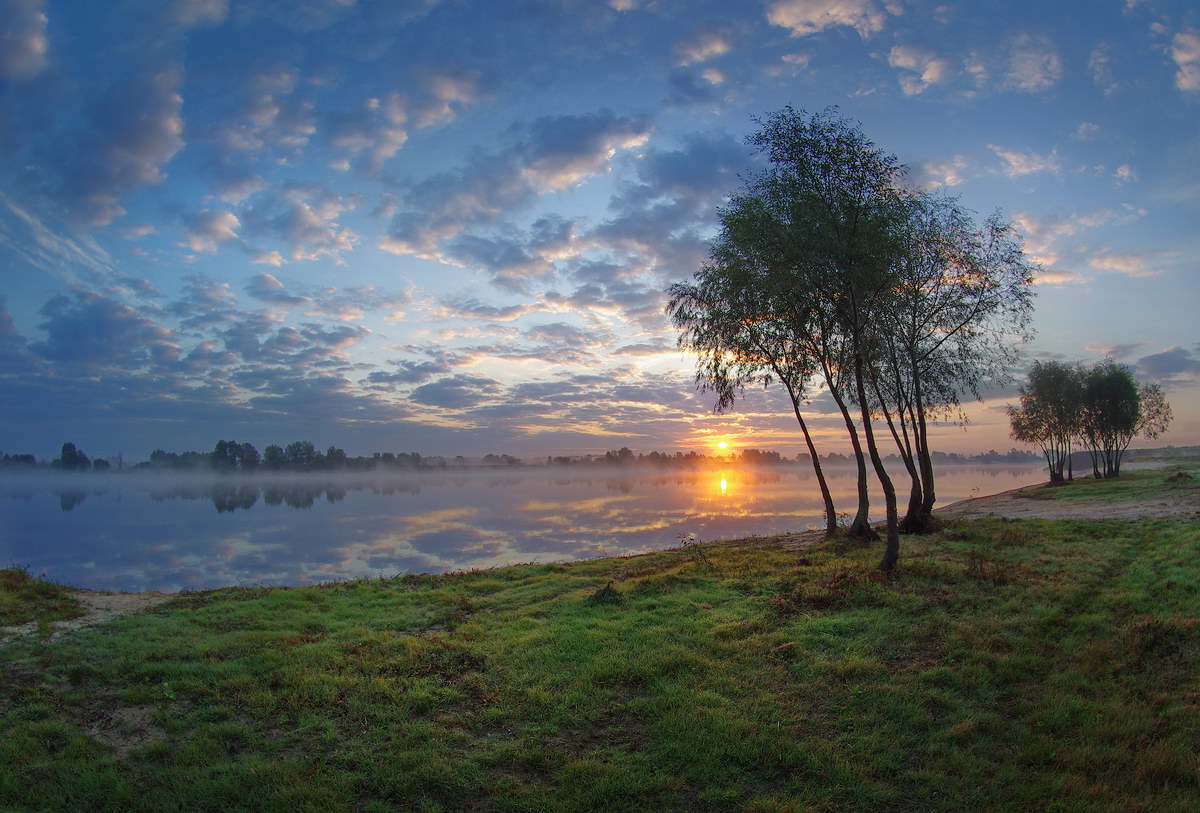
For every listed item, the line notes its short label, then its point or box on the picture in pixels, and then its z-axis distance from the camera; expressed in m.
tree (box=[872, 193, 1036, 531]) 25.28
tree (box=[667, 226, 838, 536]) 21.16
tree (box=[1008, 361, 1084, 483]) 59.00
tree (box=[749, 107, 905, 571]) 16.55
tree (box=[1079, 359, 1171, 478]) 60.31
